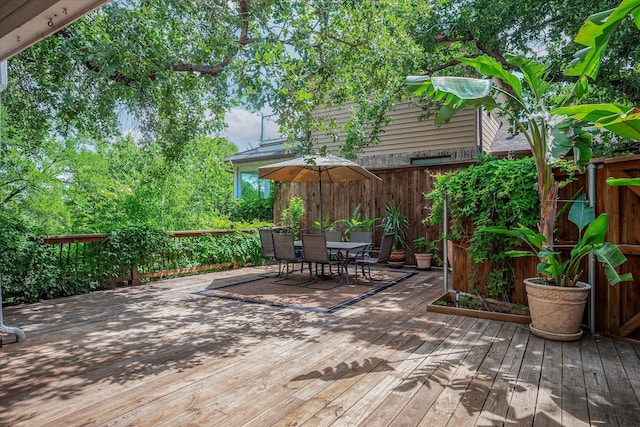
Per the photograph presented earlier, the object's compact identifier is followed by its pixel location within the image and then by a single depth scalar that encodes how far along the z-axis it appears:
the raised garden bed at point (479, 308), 4.10
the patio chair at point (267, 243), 6.69
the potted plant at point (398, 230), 8.27
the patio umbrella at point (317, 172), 6.54
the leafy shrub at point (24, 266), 4.71
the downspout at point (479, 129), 9.09
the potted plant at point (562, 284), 3.31
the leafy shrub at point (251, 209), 10.91
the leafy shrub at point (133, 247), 6.05
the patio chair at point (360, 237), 6.97
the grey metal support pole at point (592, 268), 3.62
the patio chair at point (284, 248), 6.21
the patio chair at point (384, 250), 6.25
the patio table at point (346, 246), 6.06
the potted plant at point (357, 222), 8.39
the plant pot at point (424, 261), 7.89
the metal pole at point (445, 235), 4.79
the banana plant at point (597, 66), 2.29
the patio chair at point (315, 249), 5.85
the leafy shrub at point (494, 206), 4.07
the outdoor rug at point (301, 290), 4.95
